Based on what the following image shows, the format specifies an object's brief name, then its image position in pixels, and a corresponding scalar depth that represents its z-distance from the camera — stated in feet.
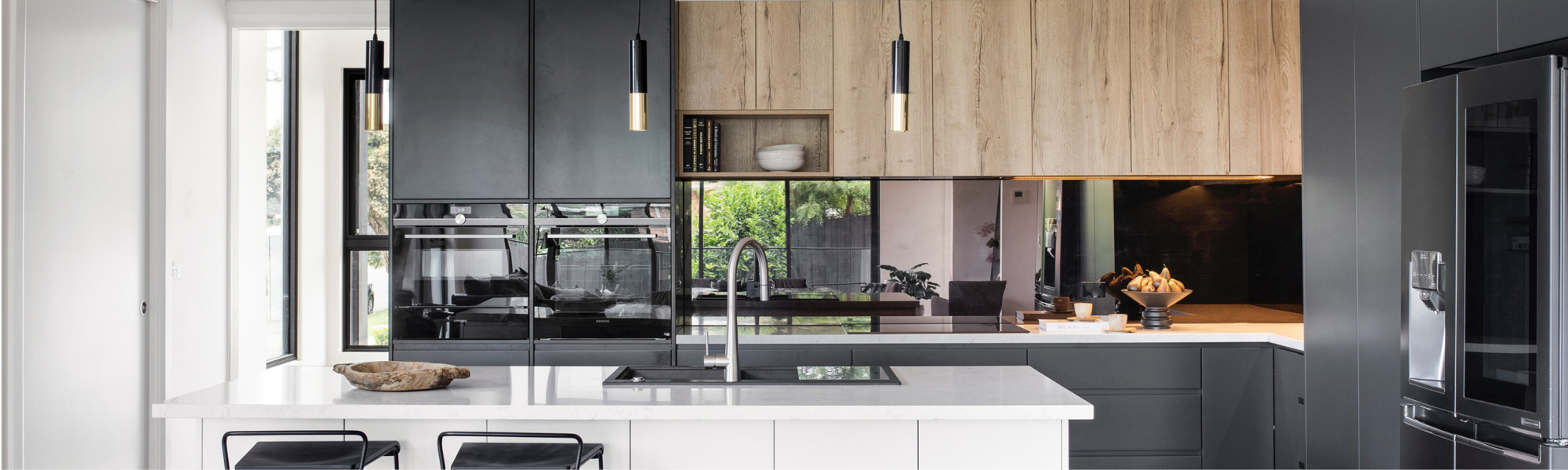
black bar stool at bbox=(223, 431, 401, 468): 6.17
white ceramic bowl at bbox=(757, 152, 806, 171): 11.92
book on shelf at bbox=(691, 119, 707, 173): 11.84
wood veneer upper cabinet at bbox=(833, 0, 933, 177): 11.62
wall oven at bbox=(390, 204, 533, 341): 11.08
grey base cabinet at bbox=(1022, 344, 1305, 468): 10.79
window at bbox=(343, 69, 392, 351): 15.42
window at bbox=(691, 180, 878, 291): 12.46
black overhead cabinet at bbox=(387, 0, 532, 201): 10.94
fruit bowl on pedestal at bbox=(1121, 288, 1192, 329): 11.43
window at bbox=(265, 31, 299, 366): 14.90
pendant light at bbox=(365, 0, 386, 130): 7.93
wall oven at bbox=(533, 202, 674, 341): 11.04
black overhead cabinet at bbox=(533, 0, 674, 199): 10.92
